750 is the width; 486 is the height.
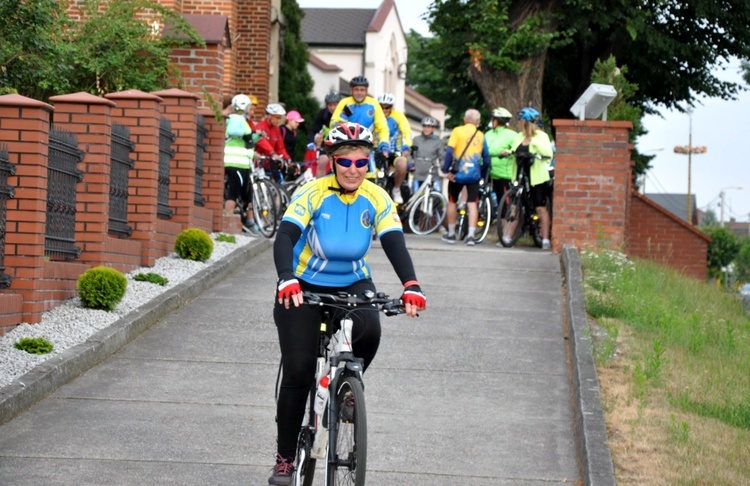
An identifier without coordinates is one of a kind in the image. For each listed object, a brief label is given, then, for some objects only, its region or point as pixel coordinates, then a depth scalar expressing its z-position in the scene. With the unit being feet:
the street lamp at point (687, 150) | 305.28
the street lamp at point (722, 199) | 344.90
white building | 206.59
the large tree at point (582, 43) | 92.53
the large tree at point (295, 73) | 124.57
